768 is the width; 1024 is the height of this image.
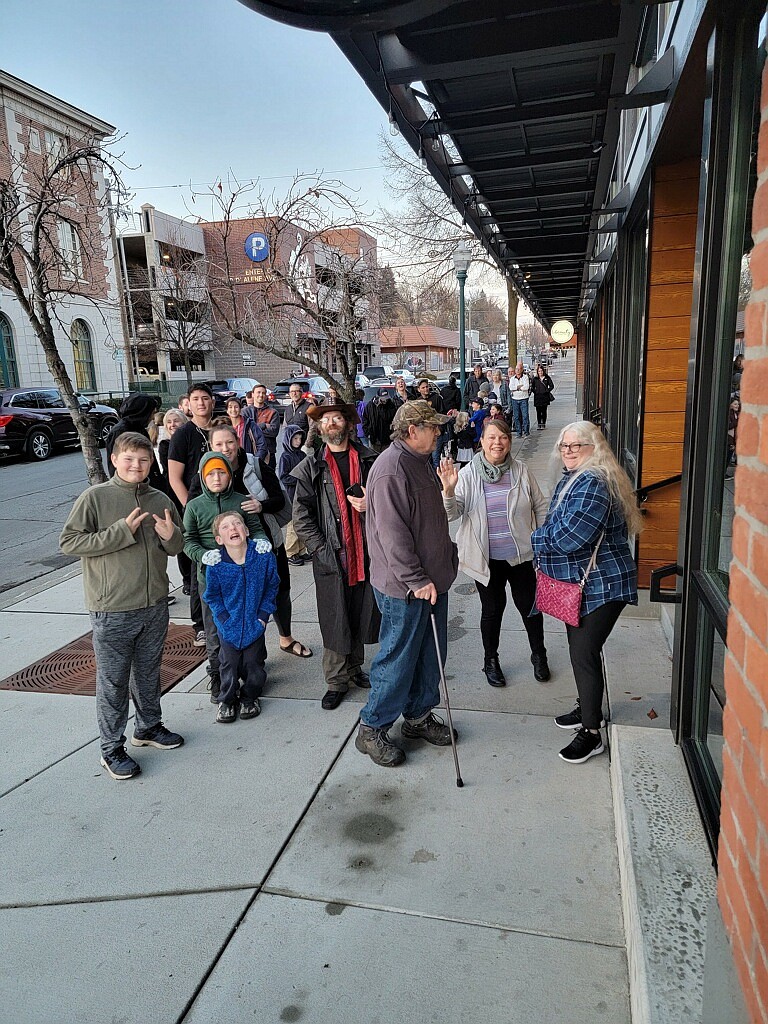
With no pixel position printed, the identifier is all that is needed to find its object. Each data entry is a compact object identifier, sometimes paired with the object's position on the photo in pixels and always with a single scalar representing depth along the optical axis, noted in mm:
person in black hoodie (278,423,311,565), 5551
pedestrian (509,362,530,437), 16797
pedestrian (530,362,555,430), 20047
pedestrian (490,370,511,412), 15680
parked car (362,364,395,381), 38966
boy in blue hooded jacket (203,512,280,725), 4168
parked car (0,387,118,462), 17000
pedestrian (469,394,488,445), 12578
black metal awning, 3078
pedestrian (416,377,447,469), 12484
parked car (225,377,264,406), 30234
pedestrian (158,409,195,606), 5391
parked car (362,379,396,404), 20686
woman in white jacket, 4285
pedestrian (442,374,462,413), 14555
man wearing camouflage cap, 3404
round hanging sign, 24109
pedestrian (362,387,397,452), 10352
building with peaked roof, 65125
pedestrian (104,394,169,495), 5254
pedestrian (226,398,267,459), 7781
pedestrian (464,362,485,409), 16775
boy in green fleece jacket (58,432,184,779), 3469
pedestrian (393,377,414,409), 12788
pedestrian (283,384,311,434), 7328
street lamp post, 13984
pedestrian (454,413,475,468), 11953
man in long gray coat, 4285
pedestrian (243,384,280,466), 8953
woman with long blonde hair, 3260
